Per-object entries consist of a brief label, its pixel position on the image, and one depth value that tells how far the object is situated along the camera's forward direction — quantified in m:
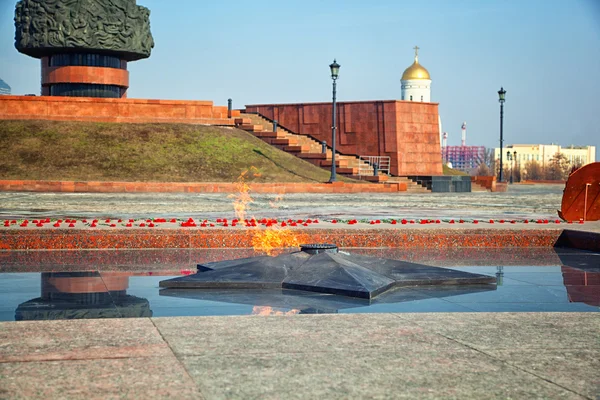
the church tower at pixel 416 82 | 119.19
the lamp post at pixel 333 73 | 30.77
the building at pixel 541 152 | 184.82
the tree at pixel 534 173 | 97.31
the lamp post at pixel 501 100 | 41.69
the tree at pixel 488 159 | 129.19
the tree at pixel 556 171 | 94.81
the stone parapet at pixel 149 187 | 26.33
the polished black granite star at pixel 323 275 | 6.23
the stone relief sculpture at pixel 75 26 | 40.19
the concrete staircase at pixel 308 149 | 36.07
